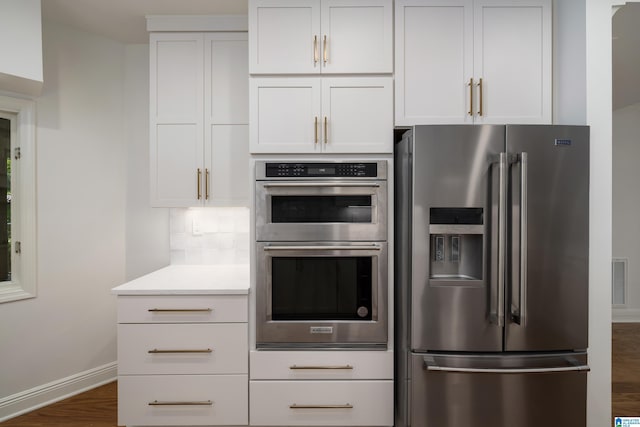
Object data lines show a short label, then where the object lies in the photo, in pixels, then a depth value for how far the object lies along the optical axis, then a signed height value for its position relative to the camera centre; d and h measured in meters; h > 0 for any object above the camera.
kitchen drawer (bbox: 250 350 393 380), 1.91 -0.84
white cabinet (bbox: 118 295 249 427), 1.90 -0.81
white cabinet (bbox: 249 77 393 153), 1.94 +0.55
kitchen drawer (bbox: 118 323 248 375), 1.89 -0.75
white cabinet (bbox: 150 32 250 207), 2.28 +0.61
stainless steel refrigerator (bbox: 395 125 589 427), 1.68 -0.35
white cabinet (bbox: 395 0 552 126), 1.93 +0.89
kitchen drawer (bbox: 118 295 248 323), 1.90 -0.53
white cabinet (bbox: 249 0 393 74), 1.93 +0.98
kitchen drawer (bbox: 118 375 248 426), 1.90 -1.03
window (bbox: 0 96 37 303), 2.30 +0.07
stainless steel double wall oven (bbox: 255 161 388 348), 1.90 -0.23
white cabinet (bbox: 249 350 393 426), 1.91 -0.97
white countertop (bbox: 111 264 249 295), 1.90 -0.42
